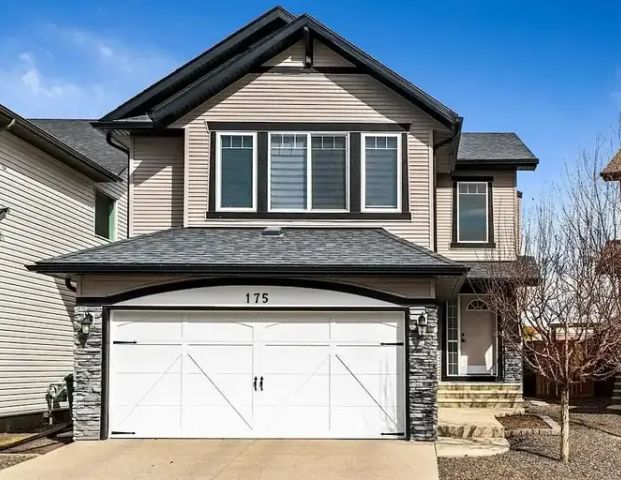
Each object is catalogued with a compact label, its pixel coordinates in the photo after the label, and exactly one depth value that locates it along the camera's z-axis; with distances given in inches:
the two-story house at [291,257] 512.1
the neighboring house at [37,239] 606.2
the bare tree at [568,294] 458.0
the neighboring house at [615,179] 579.2
